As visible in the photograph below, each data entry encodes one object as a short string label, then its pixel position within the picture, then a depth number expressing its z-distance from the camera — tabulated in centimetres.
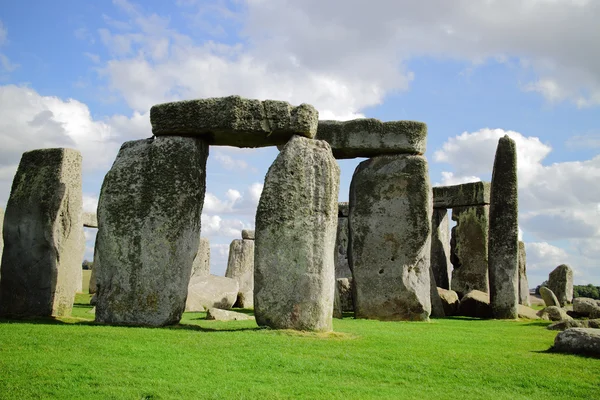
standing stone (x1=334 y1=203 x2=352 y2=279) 2228
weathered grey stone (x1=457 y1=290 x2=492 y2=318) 1697
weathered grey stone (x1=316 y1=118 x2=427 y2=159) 1459
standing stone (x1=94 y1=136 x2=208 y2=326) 1017
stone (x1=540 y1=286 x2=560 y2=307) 2267
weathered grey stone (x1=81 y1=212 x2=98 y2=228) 2334
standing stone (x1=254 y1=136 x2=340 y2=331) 954
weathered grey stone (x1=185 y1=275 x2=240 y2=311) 1647
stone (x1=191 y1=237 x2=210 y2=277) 2216
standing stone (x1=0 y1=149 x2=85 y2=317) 1134
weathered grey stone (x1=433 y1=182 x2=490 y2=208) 2052
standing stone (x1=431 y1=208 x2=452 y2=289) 2116
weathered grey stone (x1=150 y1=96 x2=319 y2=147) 1023
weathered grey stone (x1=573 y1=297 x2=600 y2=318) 1639
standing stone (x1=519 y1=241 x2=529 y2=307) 2200
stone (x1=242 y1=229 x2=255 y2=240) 2466
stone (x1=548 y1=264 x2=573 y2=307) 2669
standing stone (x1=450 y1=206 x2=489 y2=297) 2095
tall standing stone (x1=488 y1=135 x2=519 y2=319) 1606
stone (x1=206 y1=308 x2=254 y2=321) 1238
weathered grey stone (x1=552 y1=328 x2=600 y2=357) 845
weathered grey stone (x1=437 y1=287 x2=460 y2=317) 1748
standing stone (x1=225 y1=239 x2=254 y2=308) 2350
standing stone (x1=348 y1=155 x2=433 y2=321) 1416
